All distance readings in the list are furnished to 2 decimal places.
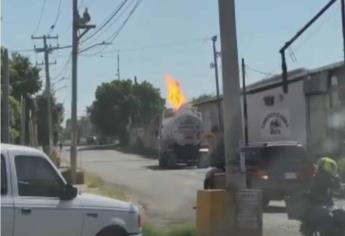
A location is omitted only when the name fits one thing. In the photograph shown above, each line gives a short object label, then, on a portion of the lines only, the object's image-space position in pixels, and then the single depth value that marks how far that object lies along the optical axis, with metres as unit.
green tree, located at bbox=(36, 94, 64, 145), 88.66
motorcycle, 11.43
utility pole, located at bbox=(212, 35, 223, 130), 60.83
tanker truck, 52.31
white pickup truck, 9.55
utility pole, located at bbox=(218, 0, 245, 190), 13.48
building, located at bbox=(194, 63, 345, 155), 27.19
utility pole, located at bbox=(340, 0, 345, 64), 28.54
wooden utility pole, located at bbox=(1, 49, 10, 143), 28.13
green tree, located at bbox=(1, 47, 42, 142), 69.99
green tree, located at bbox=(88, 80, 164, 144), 114.31
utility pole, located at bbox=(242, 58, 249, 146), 40.81
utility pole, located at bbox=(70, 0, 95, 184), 35.19
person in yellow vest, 11.70
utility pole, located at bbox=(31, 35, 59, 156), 64.81
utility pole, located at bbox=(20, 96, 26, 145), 36.91
